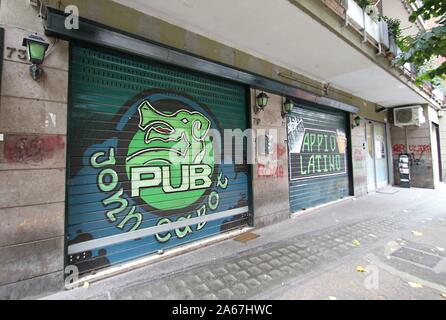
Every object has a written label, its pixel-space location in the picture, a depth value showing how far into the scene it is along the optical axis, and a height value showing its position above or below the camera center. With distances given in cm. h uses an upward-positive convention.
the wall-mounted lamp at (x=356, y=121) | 863 +175
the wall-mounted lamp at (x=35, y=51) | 255 +143
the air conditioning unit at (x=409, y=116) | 1030 +231
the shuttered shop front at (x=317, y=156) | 645 +37
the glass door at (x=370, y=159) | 971 +30
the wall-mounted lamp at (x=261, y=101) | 520 +158
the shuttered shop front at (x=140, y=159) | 314 +20
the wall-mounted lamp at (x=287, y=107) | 582 +161
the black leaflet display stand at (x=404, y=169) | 1064 -20
